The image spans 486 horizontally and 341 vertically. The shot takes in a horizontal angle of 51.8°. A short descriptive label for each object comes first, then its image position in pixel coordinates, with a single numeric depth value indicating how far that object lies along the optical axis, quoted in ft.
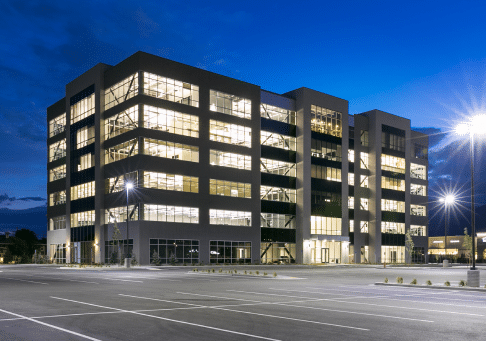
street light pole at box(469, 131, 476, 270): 90.97
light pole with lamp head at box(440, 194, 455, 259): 213.99
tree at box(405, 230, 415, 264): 290.44
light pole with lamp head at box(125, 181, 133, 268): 175.87
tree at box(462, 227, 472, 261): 268.64
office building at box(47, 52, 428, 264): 208.95
